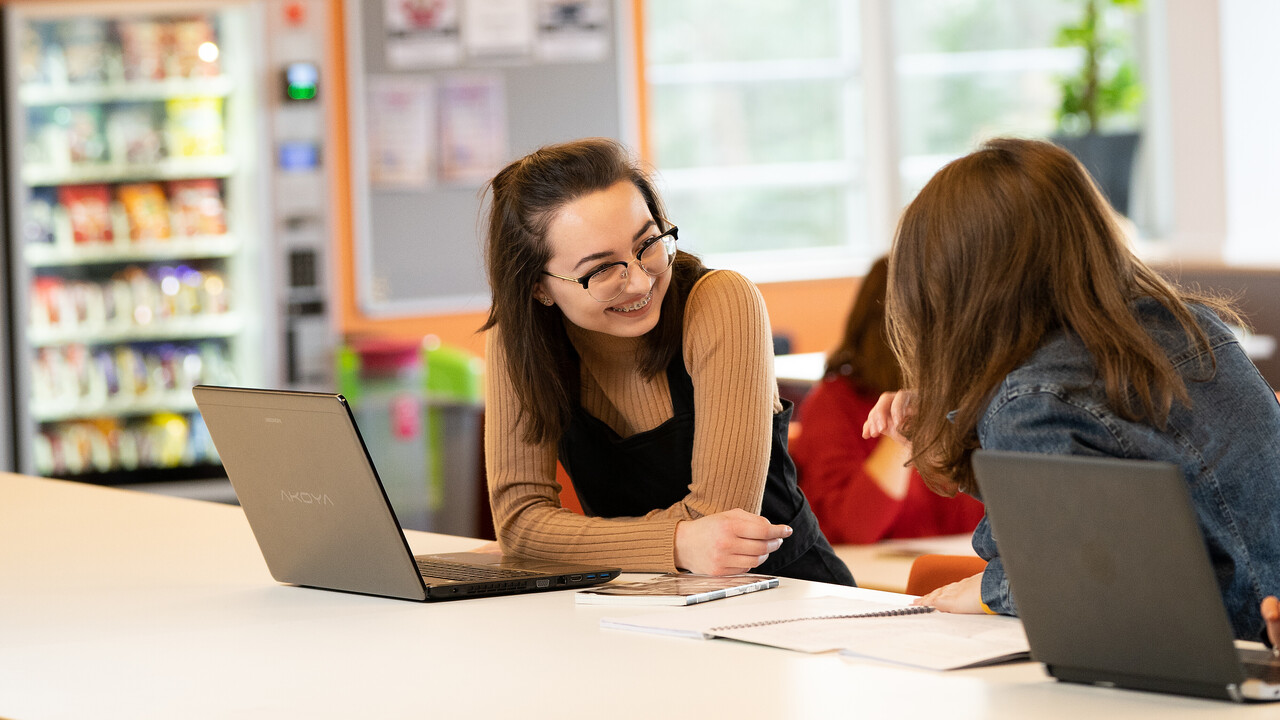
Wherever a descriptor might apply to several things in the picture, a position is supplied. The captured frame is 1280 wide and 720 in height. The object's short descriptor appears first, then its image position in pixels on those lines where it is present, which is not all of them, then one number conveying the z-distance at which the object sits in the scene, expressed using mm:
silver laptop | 3548
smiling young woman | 3794
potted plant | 9341
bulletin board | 8592
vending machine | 7762
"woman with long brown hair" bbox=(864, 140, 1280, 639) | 3293
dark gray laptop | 3062
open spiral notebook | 3268
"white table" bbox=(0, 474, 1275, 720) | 3177
